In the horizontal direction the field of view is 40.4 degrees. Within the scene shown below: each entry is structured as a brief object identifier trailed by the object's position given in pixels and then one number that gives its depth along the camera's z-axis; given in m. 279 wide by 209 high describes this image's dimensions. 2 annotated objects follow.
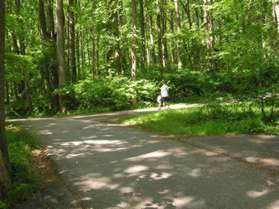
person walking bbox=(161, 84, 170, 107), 22.64
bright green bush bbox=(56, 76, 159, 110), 24.72
